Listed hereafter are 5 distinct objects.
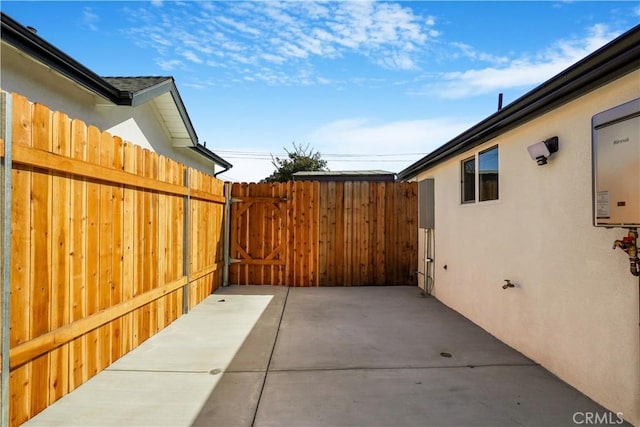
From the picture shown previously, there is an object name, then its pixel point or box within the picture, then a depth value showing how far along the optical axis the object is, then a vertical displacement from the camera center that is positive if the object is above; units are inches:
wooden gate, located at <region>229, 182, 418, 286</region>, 275.4 -13.2
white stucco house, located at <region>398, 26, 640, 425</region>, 83.8 -4.5
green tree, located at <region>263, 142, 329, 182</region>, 1029.8 +170.6
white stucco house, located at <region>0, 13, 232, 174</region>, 139.7 +68.3
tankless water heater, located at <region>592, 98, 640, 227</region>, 74.5 +12.5
